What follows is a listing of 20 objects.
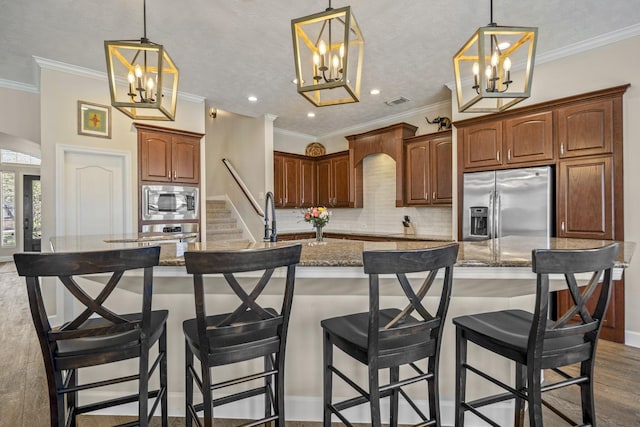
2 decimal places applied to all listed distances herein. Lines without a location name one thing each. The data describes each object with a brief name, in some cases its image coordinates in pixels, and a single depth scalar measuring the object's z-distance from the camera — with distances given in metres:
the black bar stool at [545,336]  1.18
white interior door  3.61
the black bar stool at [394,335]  1.18
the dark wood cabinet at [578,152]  2.94
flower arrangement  2.95
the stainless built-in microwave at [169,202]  4.03
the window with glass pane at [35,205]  8.30
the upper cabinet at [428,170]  4.46
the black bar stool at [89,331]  1.09
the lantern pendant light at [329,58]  1.57
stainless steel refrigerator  3.28
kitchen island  1.72
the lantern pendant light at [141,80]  1.82
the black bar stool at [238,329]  1.13
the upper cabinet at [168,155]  4.00
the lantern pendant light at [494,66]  1.64
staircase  5.49
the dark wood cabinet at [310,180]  5.84
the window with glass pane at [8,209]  7.96
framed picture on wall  3.70
